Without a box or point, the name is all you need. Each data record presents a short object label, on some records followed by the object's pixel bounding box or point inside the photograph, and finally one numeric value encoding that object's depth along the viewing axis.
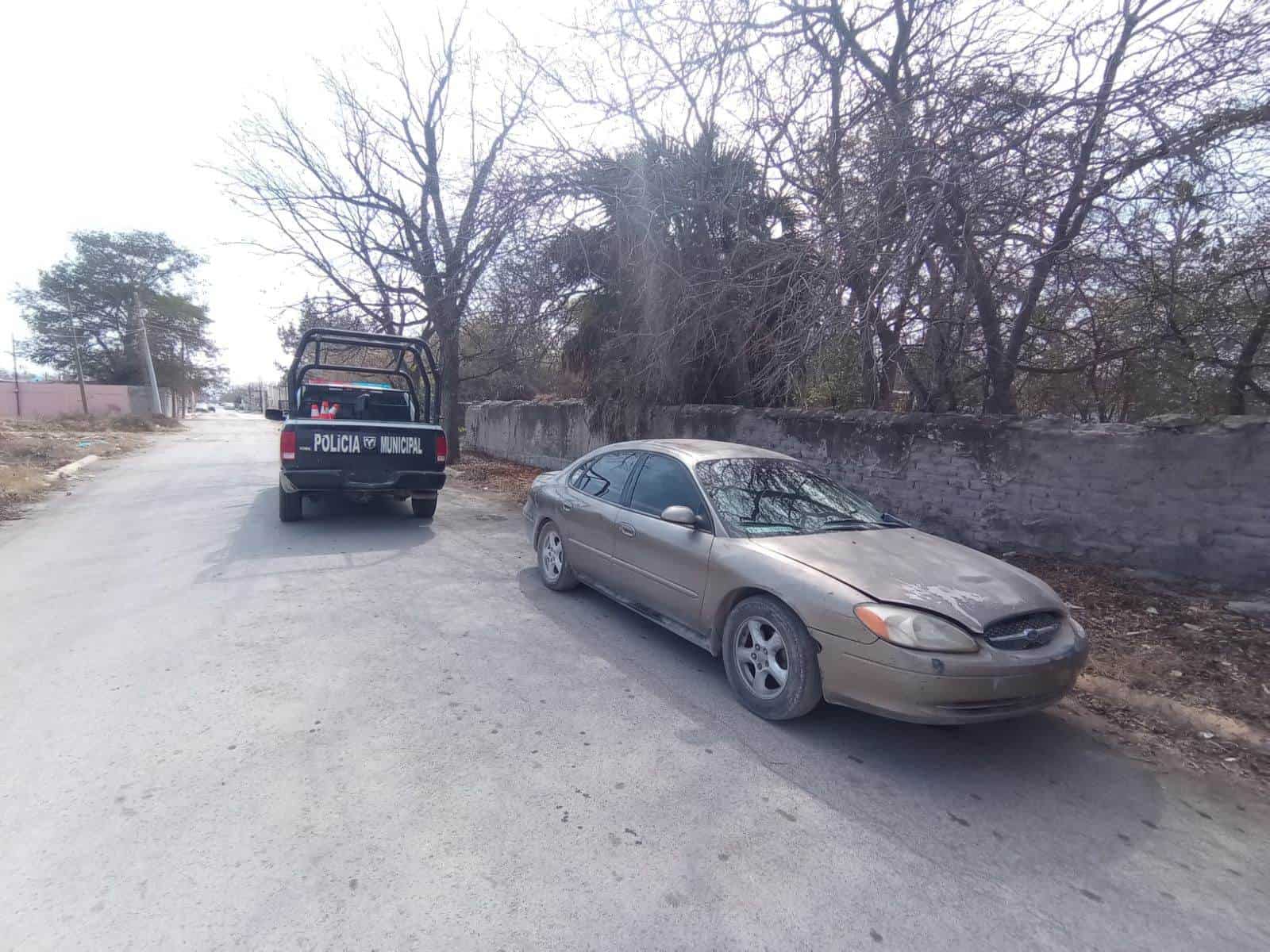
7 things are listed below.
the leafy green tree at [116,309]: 41.16
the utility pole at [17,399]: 35.03
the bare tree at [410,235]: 13.38
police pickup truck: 7.36
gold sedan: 2.96
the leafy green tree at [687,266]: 8.82
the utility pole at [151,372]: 36.19
